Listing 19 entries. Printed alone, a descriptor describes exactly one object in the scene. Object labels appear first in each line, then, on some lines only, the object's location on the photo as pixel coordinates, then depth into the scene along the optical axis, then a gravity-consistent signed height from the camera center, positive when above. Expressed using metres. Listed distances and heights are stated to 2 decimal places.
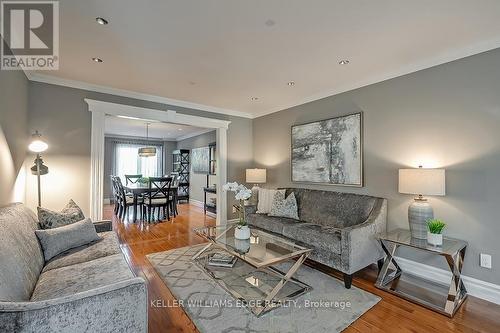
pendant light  6.82 +0.45
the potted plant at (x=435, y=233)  2.29 -0.64
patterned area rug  1.85 -1.25
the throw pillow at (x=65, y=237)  2.12 -0.68
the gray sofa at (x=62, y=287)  1.07 -0.73
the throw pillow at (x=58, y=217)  2.33 -0.53
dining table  5.37 -0.55
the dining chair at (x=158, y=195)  5.37 -0.66
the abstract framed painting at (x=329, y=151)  3.40 +0.26
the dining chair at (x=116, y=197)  5.97 -0.78
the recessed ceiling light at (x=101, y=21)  2.00 +1.28
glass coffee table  2.13 -1.20
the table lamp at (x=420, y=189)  2.34 -0.22
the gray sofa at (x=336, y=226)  2.50 -0.77
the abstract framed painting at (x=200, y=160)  7.28 +0.26
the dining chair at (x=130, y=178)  7.35 -0.37
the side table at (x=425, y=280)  2.12 -1.23
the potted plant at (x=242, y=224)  2.64 -0.66
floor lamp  2.88 +0.13
